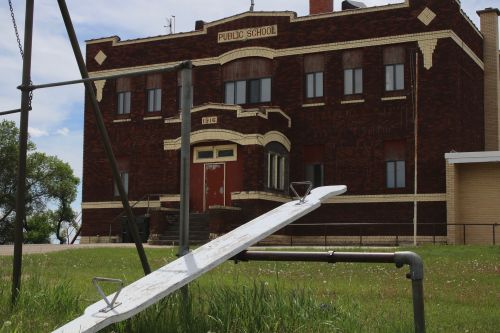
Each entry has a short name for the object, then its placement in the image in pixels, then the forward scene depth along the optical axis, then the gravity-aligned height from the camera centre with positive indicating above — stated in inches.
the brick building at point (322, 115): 1231.5 +143.9
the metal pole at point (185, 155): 266.1 +15.1
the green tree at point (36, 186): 2015.3 +31.5
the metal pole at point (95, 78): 296.0 +48.9
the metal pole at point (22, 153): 312.3 +18.5
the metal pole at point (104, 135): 302.7 +25.5
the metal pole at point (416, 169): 1167.0 +47.4
